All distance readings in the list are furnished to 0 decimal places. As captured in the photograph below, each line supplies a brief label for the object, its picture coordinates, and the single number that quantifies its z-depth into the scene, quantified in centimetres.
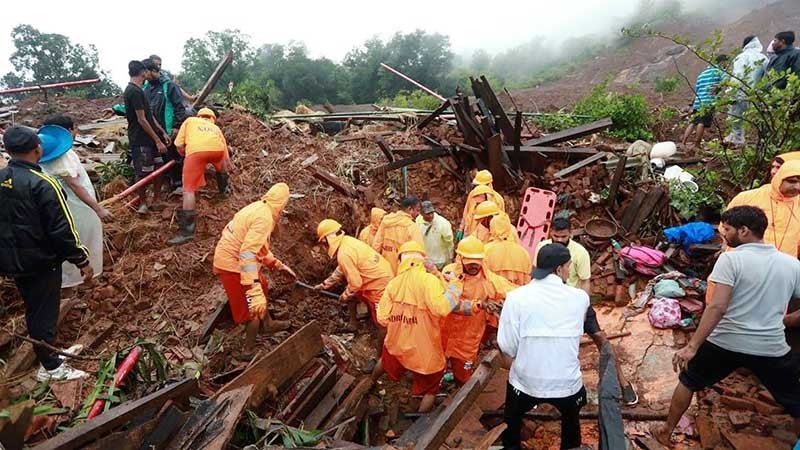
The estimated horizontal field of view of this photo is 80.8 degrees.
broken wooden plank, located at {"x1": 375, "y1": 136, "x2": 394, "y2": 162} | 866
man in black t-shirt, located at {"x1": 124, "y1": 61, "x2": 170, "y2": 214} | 572
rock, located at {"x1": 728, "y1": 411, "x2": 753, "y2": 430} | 393
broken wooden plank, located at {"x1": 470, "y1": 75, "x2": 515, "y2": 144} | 871
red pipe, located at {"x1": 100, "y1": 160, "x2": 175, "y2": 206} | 595
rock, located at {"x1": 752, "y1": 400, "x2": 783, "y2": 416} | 397
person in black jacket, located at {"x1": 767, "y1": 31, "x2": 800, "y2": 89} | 647
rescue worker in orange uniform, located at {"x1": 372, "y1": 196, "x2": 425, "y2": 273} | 555
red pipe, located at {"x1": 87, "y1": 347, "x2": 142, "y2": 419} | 338
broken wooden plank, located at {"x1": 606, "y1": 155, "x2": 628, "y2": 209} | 730
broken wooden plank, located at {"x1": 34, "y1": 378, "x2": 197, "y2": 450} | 265
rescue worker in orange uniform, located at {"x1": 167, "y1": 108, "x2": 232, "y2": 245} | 570
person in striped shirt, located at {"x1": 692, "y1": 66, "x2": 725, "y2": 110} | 779
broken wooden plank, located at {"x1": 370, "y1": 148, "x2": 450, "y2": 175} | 859
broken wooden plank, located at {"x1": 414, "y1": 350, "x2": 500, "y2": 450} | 271
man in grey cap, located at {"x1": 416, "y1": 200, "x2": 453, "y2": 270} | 612
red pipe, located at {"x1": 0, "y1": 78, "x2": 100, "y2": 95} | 872
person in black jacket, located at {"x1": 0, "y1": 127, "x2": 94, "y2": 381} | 344
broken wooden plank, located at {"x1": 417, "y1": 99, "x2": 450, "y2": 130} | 976
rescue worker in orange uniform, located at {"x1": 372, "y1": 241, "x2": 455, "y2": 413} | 415
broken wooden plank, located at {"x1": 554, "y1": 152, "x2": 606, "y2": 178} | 802
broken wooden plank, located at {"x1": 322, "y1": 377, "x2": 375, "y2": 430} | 397
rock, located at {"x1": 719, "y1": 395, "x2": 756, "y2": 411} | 406
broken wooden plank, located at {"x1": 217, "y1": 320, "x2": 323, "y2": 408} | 367
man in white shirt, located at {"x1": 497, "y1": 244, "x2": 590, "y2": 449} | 304
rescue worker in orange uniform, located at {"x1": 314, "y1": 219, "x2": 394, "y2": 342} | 505
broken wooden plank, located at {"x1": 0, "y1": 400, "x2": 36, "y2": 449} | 251
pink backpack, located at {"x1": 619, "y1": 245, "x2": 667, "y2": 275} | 624
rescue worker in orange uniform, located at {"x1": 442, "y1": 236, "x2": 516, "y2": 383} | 406
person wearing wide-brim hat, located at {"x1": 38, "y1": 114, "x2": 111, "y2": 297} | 448
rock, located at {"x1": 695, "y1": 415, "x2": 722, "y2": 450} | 381
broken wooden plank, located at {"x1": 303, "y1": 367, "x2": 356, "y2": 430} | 394
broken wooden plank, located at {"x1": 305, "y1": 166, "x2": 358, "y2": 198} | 754
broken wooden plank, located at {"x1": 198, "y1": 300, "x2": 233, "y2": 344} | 507
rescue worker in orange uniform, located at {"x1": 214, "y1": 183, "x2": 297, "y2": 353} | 461
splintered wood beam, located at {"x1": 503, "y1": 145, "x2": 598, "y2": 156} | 840
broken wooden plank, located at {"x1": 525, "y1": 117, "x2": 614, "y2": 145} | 845
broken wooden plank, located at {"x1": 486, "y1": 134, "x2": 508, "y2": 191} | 801
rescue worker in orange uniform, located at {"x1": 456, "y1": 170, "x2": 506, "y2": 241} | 617
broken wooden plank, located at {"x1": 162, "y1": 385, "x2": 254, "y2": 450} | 271
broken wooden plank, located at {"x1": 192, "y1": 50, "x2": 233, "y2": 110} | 817
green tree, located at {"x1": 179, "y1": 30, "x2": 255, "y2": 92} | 3206
